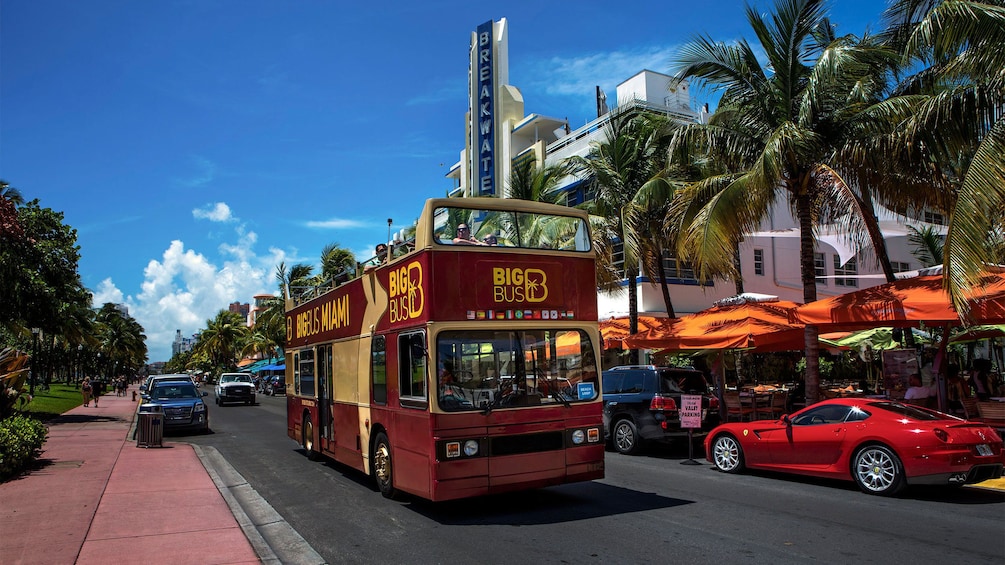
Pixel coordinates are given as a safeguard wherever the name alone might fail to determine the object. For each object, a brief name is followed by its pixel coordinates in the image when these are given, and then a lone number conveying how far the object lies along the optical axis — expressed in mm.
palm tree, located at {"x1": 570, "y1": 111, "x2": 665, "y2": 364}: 20750
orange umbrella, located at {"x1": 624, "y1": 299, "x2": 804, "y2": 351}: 14500
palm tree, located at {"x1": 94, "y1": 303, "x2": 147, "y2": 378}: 86625
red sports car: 8664
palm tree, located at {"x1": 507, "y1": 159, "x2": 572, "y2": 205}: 23969
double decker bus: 8094
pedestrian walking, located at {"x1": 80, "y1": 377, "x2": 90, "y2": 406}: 36094
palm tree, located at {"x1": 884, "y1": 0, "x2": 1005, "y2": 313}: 9148
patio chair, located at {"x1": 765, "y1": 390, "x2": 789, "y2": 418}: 17250
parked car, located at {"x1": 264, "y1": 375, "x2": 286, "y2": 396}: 53750
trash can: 16422
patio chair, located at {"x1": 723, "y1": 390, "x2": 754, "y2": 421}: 16578
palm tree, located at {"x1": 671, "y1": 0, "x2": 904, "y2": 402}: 13375
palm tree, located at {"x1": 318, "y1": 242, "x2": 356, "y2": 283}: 44106
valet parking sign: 12773
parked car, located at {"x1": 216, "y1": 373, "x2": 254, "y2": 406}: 35969
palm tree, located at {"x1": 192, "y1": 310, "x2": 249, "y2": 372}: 85250
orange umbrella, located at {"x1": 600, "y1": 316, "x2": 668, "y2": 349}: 18094
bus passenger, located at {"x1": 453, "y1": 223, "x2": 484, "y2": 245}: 8595
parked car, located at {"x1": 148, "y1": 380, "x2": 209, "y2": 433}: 20219
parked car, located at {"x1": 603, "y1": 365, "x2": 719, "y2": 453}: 13711
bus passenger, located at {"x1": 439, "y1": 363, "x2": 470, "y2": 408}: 8047
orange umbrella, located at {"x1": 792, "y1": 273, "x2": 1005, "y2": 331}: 10633
